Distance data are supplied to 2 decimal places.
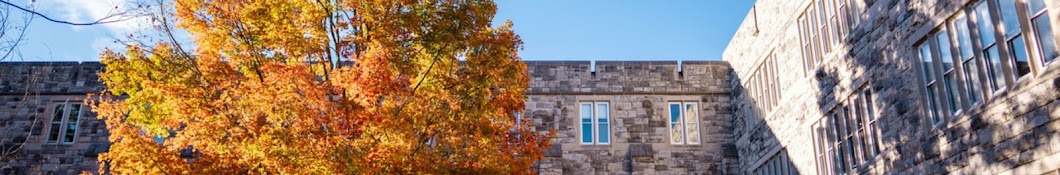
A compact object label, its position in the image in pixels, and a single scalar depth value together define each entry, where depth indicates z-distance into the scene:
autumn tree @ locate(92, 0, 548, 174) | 10.09
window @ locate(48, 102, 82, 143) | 20.91
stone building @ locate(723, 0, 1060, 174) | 9.36
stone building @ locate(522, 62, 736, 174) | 20.11
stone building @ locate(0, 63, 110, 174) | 20.44
